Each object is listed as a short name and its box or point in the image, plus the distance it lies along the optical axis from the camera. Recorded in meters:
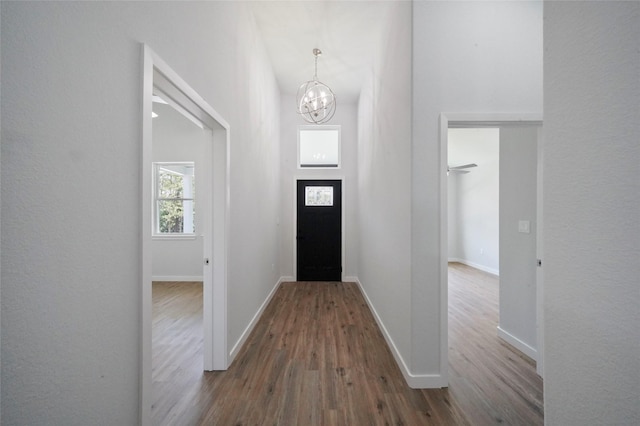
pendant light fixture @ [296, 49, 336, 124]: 3.25
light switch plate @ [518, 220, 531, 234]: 2.34
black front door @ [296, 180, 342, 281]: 4.91
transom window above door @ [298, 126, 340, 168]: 4.99
